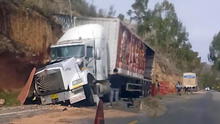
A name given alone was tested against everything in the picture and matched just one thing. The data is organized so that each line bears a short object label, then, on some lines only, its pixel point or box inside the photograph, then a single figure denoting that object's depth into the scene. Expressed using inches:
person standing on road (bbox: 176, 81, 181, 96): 2190.5
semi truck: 781.3
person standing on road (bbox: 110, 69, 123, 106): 983.5
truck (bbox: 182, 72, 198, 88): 2770.7
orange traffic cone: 346.0
